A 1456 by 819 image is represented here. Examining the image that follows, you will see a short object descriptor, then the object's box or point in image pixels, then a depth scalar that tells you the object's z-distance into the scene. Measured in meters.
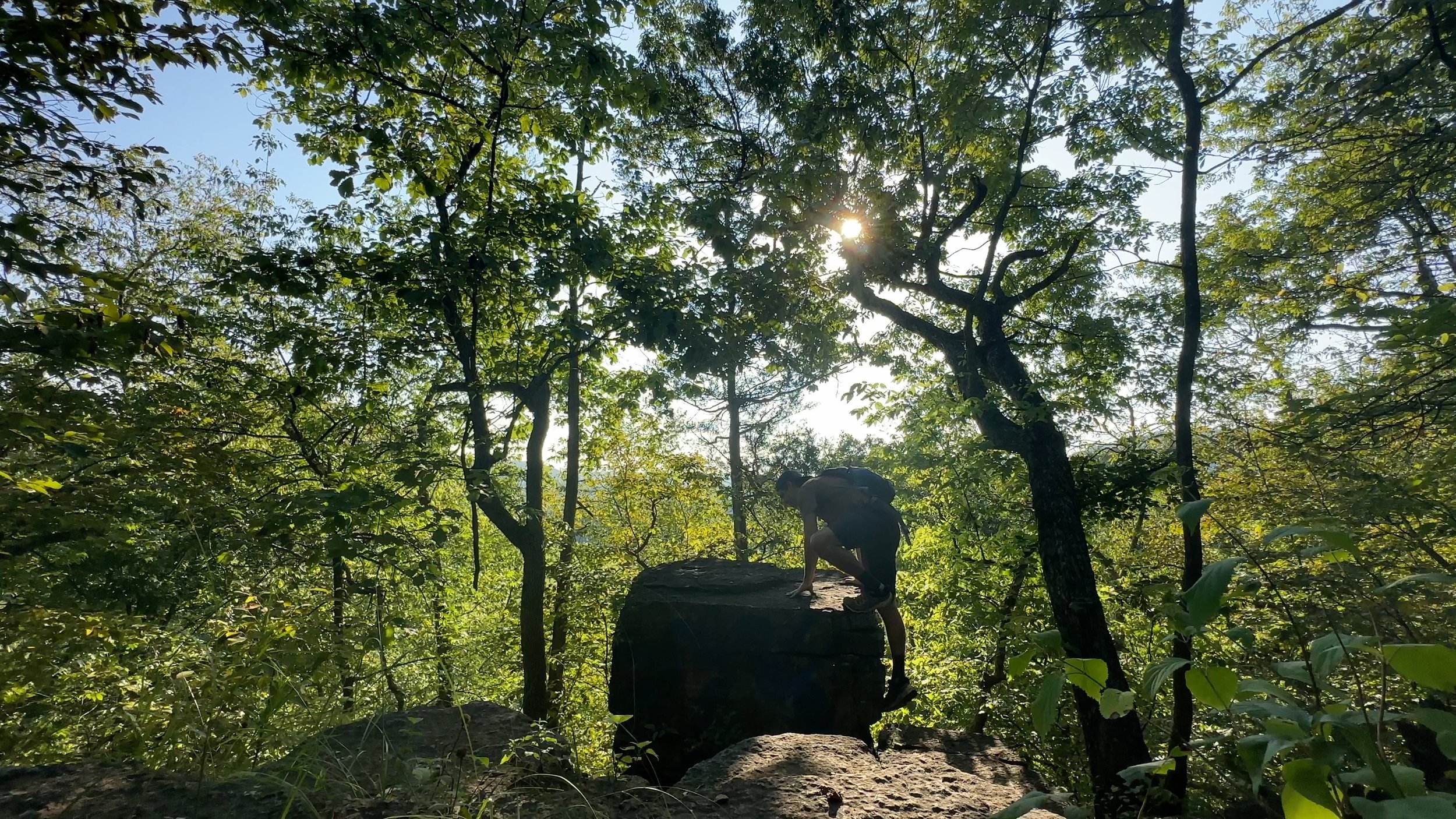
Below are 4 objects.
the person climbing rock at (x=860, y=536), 6.02
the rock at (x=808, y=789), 2.61
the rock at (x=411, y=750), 2.09
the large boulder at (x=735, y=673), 5.77
